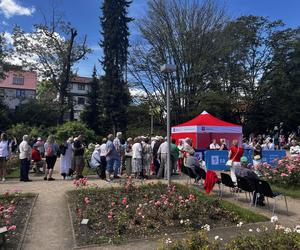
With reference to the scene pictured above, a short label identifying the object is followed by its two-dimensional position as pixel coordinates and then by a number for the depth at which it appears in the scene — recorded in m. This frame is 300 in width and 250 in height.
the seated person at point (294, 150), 14.79
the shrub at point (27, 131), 23.09
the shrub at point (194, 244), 3.18
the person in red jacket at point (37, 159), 11.21
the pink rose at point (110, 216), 5.05
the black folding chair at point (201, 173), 8.18
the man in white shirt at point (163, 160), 10.25
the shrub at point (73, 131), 20.02
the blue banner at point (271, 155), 12.58
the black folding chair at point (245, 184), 6.61
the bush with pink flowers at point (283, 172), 8.85
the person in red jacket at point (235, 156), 8.06
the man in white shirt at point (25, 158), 9.47
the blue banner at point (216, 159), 12.07
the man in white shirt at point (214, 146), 14.00
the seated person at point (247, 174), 6.62
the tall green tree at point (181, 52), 25.00
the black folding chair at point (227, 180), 7.40
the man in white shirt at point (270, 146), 16.35
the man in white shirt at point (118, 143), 10.24
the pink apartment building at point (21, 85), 57.63
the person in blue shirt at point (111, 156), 9.74
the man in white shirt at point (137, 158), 9.99
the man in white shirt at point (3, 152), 9.54
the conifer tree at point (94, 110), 34.00
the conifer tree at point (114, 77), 31.14
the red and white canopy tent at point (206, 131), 15.20
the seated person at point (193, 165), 8.36
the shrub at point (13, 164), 12.84
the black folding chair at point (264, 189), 6.08
